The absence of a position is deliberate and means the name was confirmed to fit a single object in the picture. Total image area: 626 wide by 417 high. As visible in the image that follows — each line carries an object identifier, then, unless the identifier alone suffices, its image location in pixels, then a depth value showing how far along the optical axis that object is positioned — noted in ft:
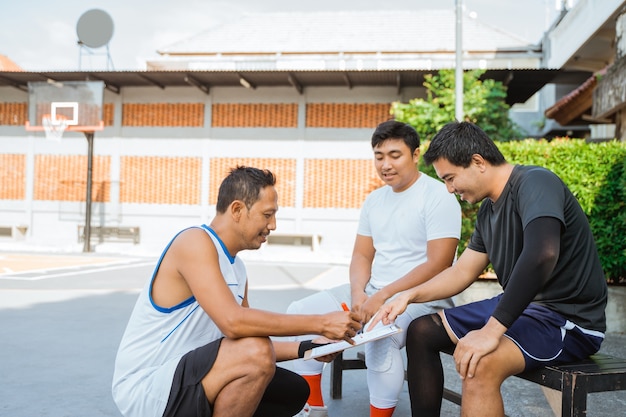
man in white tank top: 8.30
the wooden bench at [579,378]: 8.07
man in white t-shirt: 11.78
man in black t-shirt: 8.16
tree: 57.98
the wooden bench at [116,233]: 75.97
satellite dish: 78.89
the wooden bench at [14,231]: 78.12
